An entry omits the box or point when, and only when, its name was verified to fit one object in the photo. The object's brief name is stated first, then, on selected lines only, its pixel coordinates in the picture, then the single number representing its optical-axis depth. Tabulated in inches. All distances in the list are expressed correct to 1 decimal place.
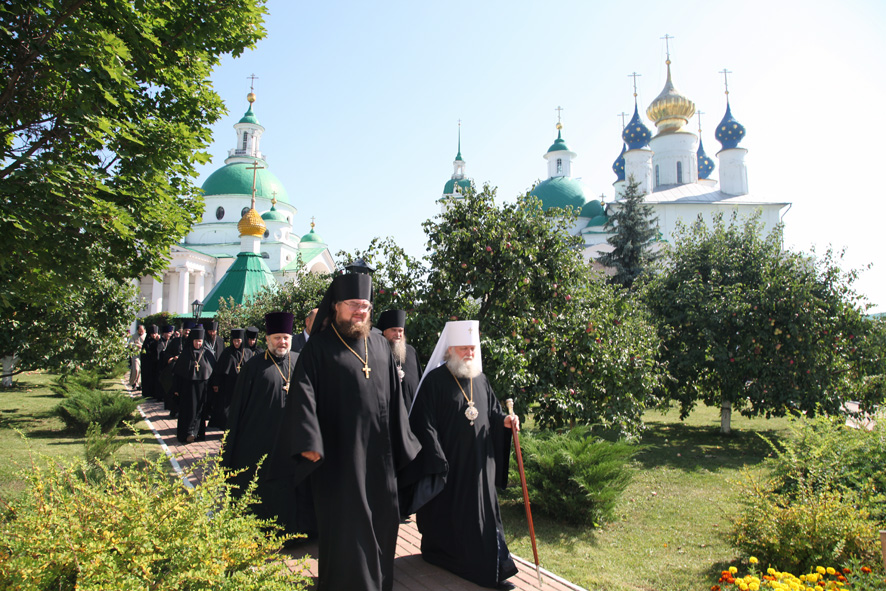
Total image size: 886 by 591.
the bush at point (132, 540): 91.4
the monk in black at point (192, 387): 398.0
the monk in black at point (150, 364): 656.4
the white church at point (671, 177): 1786.4
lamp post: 718.8
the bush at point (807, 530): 156.3
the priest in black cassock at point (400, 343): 244.2
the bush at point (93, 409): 398.3
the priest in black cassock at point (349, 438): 142.3
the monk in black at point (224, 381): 377.1
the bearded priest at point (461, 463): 166.7
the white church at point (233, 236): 1889.8
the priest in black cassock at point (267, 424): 201.5
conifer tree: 1151.0
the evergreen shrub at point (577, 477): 238.4
